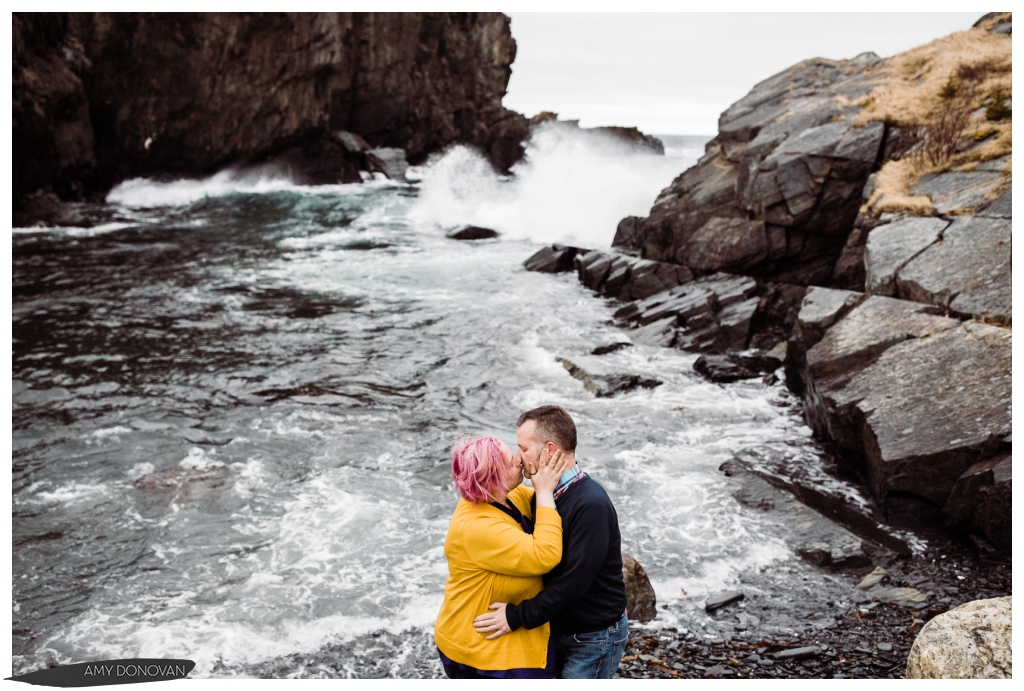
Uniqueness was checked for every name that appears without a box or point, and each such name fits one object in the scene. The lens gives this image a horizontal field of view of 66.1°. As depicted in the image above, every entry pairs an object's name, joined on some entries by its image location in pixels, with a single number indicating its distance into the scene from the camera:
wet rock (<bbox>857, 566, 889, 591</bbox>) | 7.27
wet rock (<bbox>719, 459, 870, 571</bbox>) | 7.77
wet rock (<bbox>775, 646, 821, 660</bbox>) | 6.13
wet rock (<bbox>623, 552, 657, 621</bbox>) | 6.84
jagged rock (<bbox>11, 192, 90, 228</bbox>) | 29.55
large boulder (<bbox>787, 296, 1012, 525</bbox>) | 8.21
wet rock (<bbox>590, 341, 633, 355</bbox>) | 15.89
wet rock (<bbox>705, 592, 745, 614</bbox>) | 7.08
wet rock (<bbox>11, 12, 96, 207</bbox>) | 29.09
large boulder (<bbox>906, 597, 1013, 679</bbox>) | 4.59
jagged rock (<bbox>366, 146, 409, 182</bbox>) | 55.34
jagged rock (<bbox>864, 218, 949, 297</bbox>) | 11.99
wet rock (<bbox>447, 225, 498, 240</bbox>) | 31.88
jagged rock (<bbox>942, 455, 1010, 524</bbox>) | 7.66
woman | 3.54
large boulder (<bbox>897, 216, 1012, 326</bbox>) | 9.94
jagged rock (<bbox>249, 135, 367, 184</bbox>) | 50.72
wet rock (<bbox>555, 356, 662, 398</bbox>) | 13.52
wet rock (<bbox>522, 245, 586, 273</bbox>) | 24.45
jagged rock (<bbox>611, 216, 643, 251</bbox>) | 24.81
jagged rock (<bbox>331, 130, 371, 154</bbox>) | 54.22
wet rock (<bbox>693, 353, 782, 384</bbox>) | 14.14
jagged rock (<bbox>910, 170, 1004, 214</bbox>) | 12.73
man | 3.56
